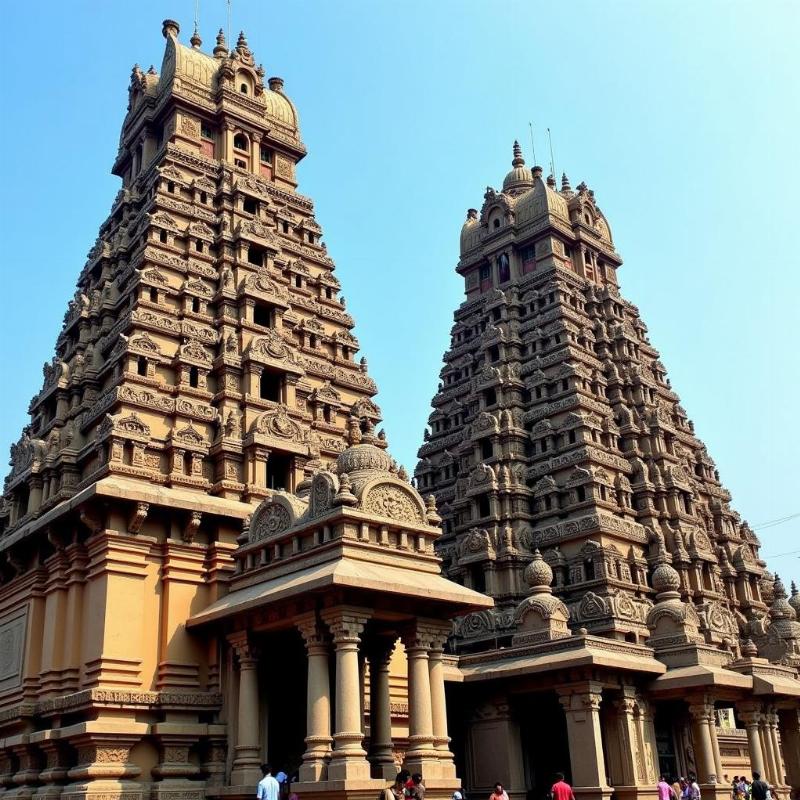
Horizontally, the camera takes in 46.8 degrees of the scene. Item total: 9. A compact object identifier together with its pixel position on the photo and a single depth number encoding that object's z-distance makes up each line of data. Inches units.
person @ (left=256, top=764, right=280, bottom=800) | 698.8
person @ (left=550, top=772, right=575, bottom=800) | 845.8
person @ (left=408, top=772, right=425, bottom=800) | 707.4
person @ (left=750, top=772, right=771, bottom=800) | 1026.1
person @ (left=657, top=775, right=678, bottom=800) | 1023.0
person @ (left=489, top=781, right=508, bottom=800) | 816.9
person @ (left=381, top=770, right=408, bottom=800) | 686.5
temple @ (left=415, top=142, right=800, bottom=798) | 1174.3
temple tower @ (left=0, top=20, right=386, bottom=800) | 885.8
